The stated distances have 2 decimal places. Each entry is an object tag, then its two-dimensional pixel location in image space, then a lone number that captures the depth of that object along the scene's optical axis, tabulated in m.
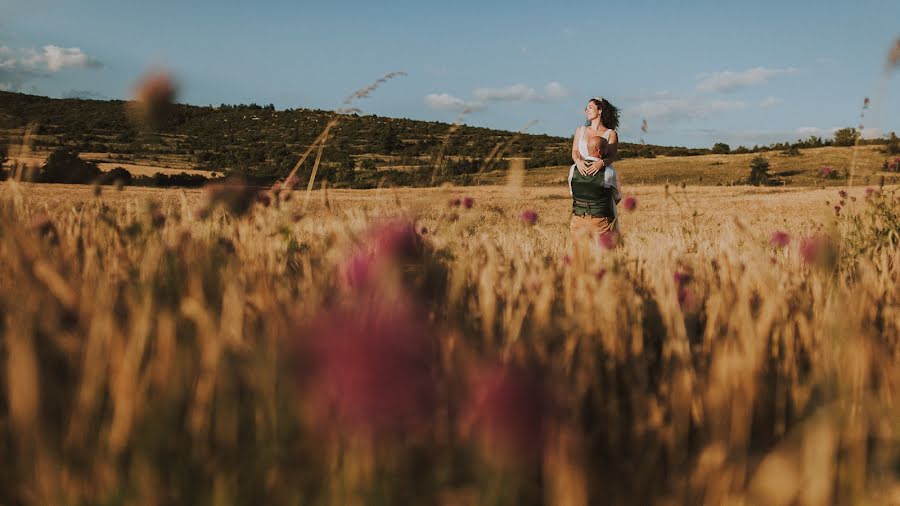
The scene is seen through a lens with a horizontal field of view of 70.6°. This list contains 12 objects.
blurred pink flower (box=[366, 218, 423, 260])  1.17
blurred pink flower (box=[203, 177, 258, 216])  2.13
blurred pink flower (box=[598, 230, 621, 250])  2.52
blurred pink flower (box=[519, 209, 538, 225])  3.39
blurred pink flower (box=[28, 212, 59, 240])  1.83
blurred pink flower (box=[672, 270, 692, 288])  1.69
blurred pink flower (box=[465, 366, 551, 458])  0.55
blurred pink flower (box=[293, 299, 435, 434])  0.49
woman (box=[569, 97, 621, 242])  6.16
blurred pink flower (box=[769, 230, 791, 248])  2.59
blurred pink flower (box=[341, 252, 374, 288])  1.03
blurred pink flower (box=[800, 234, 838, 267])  1.72
